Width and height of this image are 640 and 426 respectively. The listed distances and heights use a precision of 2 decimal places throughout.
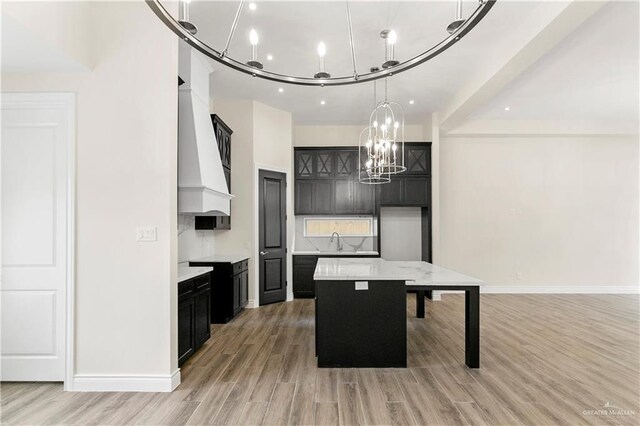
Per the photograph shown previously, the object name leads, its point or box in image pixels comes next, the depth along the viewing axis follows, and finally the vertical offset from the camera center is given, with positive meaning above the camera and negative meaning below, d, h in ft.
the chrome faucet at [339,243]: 22.80 -1.75
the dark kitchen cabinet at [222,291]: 15.76 -3.37
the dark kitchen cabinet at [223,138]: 16.30 +3.95
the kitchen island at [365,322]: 10.93 -3.31
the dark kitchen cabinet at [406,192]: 21.90 +1.54
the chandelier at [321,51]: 5.36 +2.97
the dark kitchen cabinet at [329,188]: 22.24 +1.83
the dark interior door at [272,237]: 19.44 -1.14
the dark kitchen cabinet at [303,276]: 21.35 -3.64
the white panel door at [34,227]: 9.53 -0.26
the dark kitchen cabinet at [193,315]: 10.84 -3.32
